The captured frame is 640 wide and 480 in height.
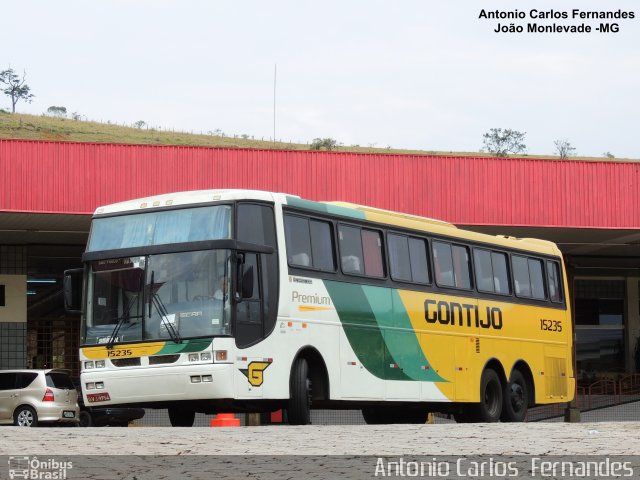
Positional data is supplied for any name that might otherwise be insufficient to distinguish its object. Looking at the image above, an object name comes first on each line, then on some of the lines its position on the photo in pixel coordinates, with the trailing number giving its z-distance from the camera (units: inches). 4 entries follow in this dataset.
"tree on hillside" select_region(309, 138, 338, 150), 3371.1
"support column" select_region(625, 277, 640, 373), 1900.8
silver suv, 1141.7
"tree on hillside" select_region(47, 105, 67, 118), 4387.3
